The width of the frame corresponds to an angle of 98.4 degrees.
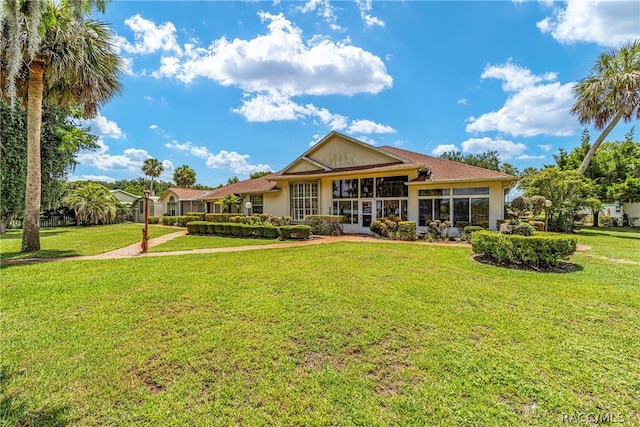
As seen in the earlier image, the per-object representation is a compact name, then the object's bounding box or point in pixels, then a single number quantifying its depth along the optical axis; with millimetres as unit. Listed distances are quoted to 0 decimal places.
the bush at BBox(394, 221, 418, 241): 15078
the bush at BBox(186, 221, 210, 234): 18469
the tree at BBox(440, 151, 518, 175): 45941
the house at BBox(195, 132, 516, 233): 15055
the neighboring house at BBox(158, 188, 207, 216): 33062
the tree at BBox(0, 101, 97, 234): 16875
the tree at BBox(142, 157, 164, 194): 46781
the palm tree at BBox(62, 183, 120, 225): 28328
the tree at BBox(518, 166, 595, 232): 17875
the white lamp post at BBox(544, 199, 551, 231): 13705
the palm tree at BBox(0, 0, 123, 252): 10031
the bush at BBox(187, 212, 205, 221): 25180
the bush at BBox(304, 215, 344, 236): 17922
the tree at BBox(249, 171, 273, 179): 55875
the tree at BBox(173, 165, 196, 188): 50219
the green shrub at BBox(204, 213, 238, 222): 22212
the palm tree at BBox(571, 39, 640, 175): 18953
